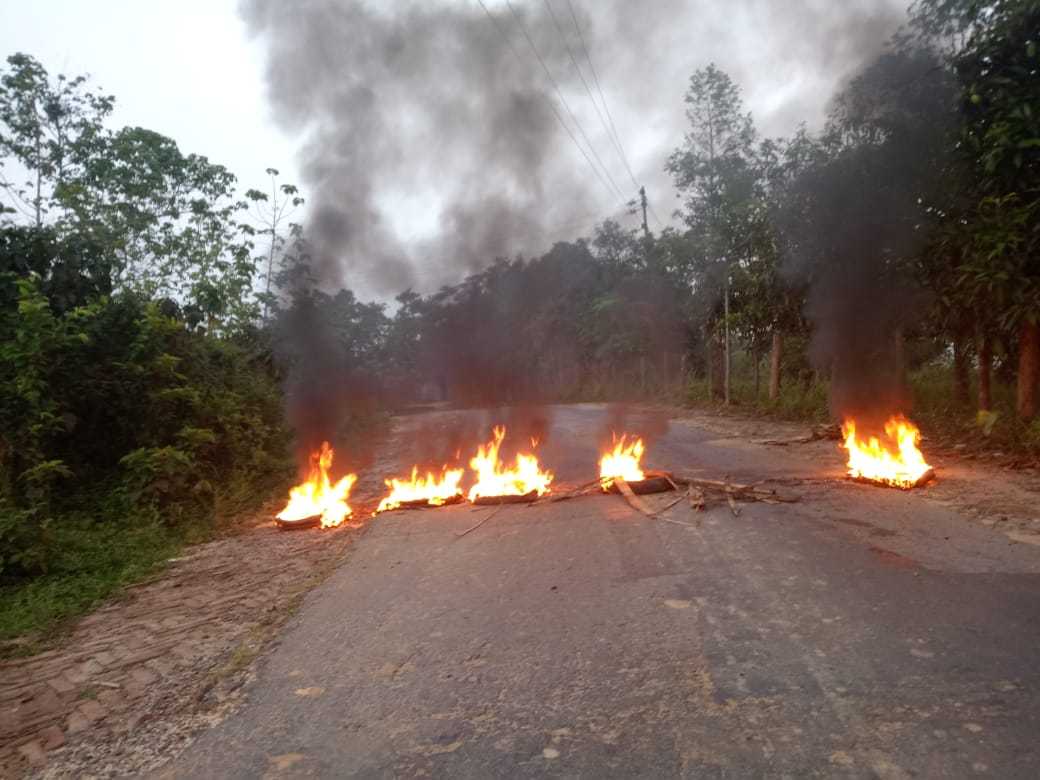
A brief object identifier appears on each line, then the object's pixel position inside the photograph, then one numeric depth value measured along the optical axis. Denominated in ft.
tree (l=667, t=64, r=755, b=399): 61.77
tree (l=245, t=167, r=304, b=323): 45.06
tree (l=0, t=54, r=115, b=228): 42.70
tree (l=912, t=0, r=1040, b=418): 27.55
